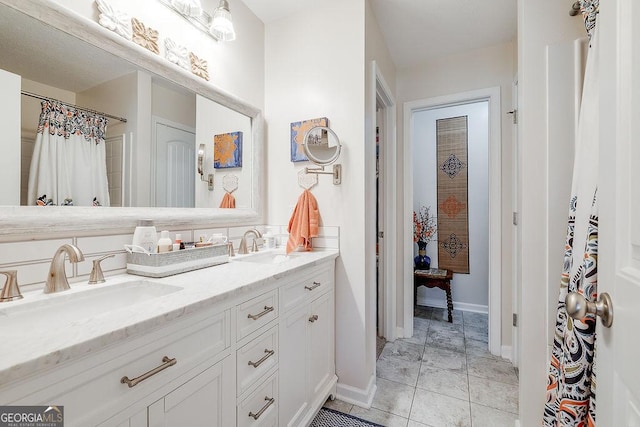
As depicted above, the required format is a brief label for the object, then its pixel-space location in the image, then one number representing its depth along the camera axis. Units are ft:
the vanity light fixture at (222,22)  5.12
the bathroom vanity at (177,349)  1.86
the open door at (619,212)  1.59
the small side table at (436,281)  9.47
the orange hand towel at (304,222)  5.84
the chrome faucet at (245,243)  5.71
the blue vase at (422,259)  10.32
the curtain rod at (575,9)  3.72
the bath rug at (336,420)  5.06
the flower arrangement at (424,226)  11.01
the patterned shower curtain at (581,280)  2.79
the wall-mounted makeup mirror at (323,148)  5.81
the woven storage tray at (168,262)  3.76
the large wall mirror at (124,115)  3.14
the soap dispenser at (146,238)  3.92
